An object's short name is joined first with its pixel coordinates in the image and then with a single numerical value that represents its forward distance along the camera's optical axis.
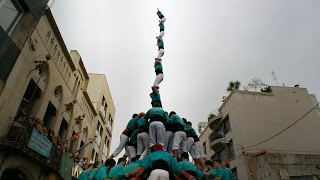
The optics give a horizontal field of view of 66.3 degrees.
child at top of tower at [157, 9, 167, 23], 18.61
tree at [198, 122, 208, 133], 36.90
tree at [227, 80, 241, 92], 30.52
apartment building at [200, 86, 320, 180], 20.38
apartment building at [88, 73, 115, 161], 31.03
